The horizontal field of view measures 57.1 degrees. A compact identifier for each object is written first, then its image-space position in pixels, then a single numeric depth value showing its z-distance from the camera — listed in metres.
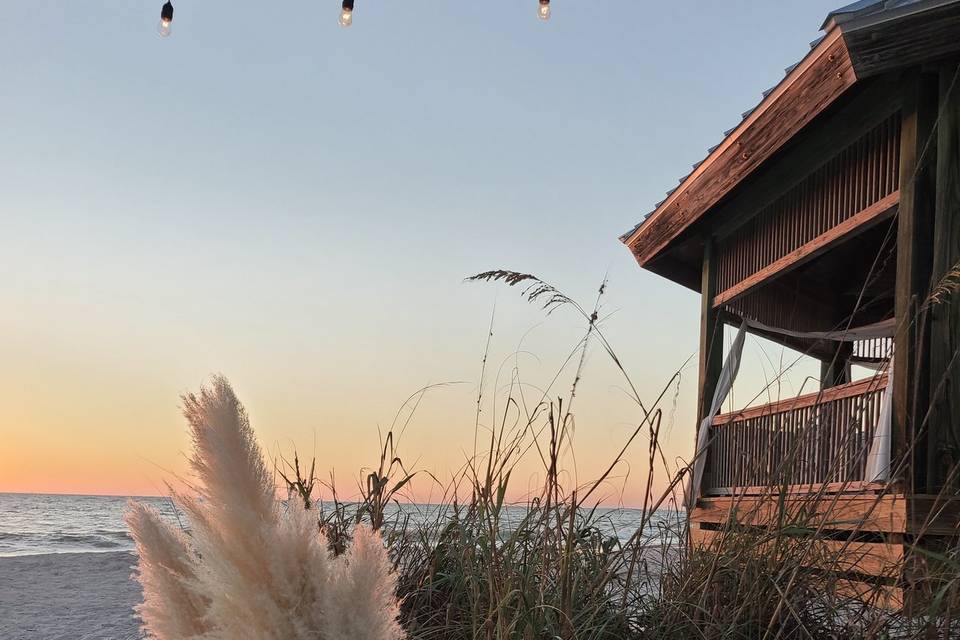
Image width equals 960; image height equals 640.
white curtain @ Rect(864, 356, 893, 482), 5.60
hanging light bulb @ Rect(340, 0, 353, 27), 4.49
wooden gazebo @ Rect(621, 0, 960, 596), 5.25
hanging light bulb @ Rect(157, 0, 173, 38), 4.41
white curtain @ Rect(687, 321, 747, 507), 8.38
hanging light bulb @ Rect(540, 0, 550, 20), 4.76
